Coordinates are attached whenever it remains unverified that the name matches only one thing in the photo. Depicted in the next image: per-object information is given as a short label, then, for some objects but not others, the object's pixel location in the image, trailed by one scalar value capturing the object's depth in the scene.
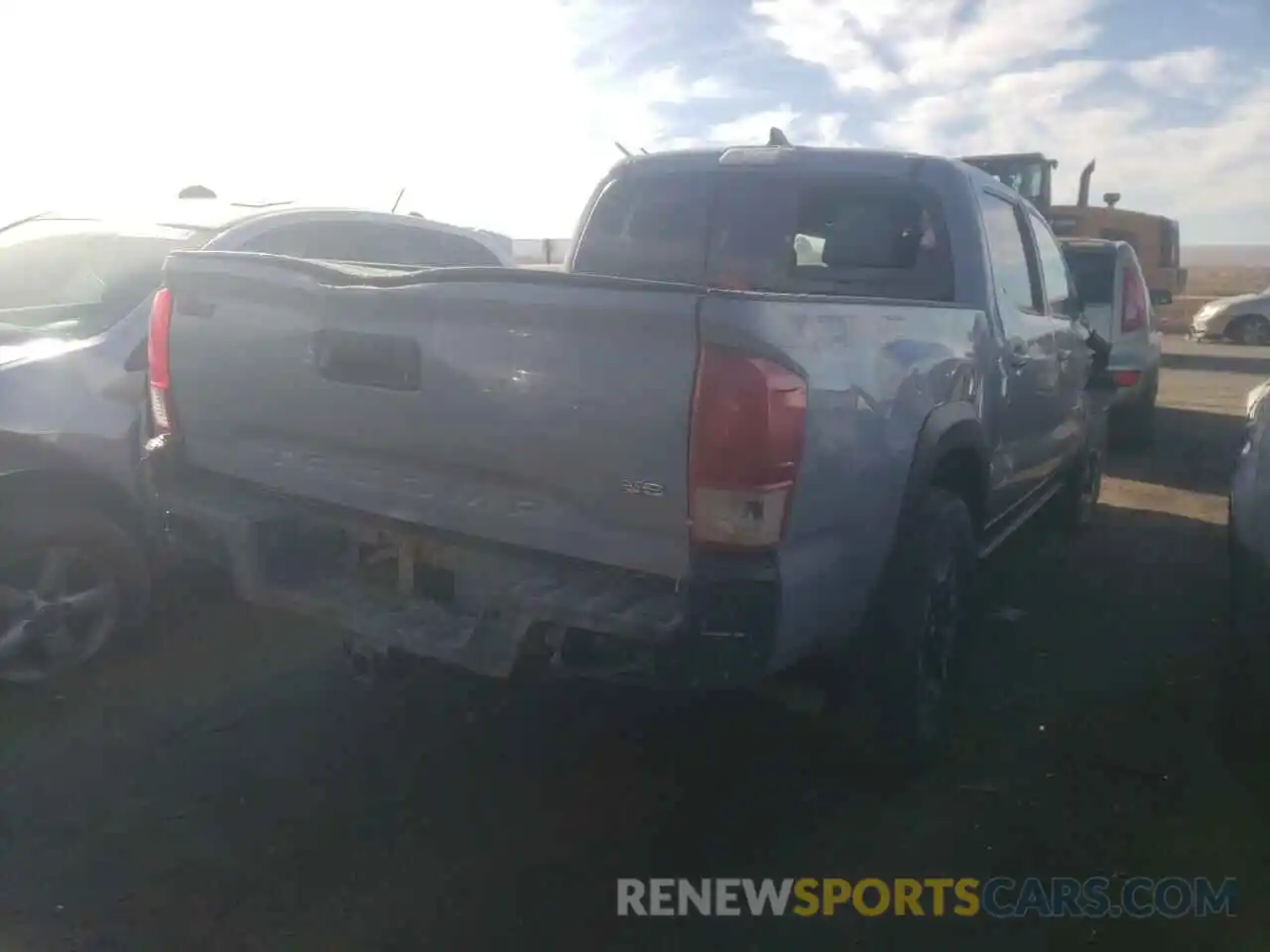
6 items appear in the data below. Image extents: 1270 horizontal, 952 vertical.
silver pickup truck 2.75
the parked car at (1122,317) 9.55
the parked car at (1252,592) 3.79
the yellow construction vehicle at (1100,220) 17.77
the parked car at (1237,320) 23.17
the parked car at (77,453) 4.21
